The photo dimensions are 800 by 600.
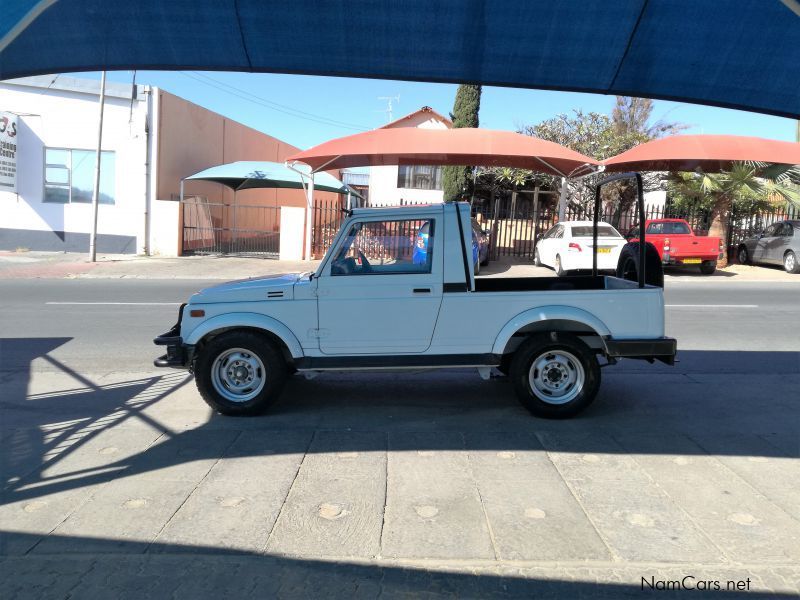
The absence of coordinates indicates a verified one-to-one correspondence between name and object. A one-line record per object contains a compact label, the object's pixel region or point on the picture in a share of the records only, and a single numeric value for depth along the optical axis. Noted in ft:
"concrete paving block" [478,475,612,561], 11.44
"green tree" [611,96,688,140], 128.57
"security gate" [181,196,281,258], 74.18
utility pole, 60.44
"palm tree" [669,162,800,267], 66.23
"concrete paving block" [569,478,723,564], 11.37
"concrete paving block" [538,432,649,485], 14.73
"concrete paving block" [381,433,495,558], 11.62
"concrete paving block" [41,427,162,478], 15.19
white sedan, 49.86
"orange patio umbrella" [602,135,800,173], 60.49
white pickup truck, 17.78
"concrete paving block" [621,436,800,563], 11.58
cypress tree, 71.92
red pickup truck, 60.08
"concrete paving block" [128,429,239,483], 14.84
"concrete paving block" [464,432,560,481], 14.82
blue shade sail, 14.88
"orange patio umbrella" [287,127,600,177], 57.88
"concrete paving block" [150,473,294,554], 11.73
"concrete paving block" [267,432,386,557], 11.72
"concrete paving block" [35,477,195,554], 11.73
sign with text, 66.69
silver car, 63.05
